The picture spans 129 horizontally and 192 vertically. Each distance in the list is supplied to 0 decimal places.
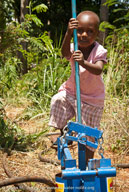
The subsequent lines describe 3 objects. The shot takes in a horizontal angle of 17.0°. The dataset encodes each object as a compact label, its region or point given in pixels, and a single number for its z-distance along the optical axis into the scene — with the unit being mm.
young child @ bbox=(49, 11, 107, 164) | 2389
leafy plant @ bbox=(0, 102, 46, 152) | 2884
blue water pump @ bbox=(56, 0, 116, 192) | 1641
